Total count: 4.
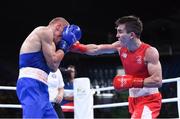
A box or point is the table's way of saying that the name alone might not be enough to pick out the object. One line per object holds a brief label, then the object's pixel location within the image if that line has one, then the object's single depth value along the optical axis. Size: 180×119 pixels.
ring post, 5.49
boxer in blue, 3.69
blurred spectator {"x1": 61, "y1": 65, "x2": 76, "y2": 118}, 6.24
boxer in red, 3.93
